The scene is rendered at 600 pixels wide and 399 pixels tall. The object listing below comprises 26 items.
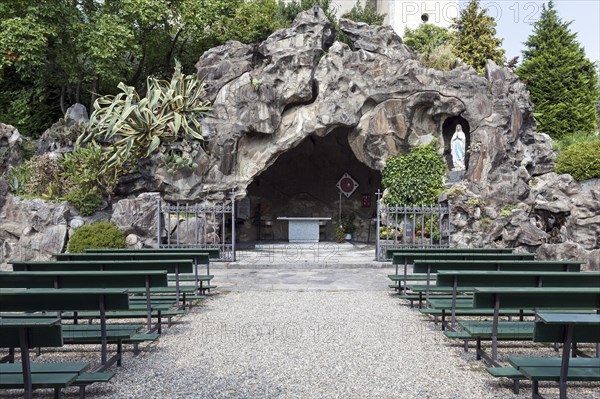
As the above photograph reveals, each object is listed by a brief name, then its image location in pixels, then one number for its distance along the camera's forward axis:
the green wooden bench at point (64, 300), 4.48
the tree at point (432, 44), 17.75
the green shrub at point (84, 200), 14.67
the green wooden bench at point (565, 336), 3.69
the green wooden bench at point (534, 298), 4.49
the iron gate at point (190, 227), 14.22
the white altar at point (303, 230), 18.97
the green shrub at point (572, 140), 19.30
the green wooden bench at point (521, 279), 5.75
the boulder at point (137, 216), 14.34
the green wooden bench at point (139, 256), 8.11
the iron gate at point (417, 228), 14.04
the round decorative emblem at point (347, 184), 21.11
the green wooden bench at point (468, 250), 9.60
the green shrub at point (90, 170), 14.84
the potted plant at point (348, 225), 21.38
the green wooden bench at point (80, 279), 5.70
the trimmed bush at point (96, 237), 13.26
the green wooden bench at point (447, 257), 8.50
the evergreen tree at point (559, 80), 22.81
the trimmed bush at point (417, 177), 15.94
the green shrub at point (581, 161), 16.86
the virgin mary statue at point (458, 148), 15.98
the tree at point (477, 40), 24.12
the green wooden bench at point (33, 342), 3.60
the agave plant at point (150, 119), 14.90
